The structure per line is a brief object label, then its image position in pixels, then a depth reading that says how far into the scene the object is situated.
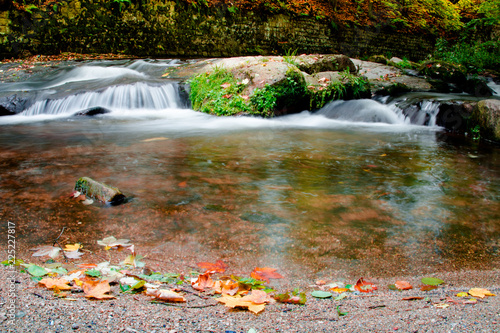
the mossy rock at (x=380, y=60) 14.68
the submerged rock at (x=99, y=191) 3.02
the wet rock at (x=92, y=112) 8.43
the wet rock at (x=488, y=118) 6.54
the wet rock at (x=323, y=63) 9.84
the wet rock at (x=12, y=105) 8.51
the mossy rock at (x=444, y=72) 11.89
